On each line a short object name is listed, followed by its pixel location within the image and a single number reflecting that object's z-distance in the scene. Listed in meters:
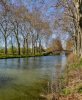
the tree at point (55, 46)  39.10
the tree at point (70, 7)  5.67
